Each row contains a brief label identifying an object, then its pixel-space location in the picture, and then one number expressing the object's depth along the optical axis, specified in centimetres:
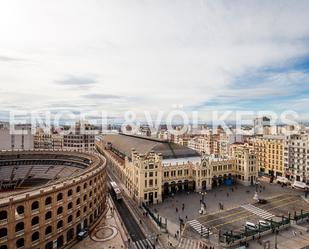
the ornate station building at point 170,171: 8019
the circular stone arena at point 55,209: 4406
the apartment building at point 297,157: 10512
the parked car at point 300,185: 9309
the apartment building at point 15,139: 15588
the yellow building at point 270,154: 11650
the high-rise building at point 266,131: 17605
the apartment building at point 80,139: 16950
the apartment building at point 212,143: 16352
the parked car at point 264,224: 6121
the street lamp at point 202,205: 7025
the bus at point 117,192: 8325
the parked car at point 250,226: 5960
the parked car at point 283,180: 10200
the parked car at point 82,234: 5506
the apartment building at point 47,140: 17712
